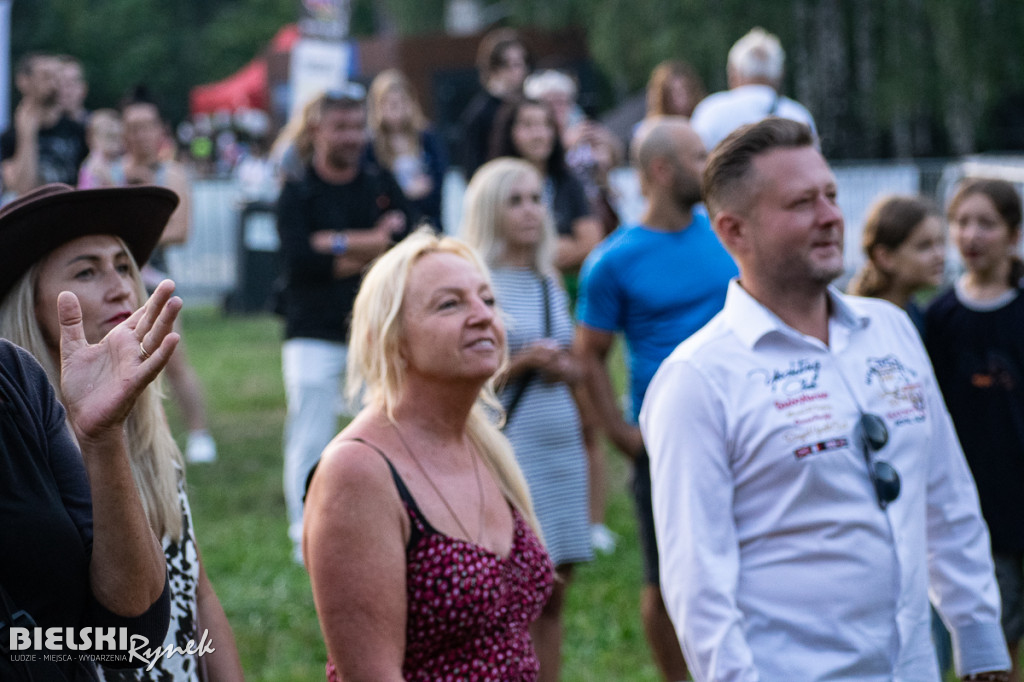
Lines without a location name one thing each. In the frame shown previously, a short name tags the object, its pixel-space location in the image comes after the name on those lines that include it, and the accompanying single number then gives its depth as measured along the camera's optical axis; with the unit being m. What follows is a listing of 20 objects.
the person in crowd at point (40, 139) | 14.46
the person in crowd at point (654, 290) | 9.11
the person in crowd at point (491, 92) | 15.00
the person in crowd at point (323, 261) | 11.71
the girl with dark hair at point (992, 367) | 8.52
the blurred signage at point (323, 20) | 18.03
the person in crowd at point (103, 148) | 16.48
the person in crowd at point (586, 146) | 15.62
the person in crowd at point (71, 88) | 15.75
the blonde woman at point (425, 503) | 5.38
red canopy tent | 58.02
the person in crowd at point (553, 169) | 12.33
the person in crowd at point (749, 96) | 13.67
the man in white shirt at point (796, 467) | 5.45
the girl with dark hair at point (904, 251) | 8.82
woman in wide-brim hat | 4.92
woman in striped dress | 9.30
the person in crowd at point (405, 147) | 15.27
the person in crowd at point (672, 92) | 15.93
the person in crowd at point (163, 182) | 12.29
